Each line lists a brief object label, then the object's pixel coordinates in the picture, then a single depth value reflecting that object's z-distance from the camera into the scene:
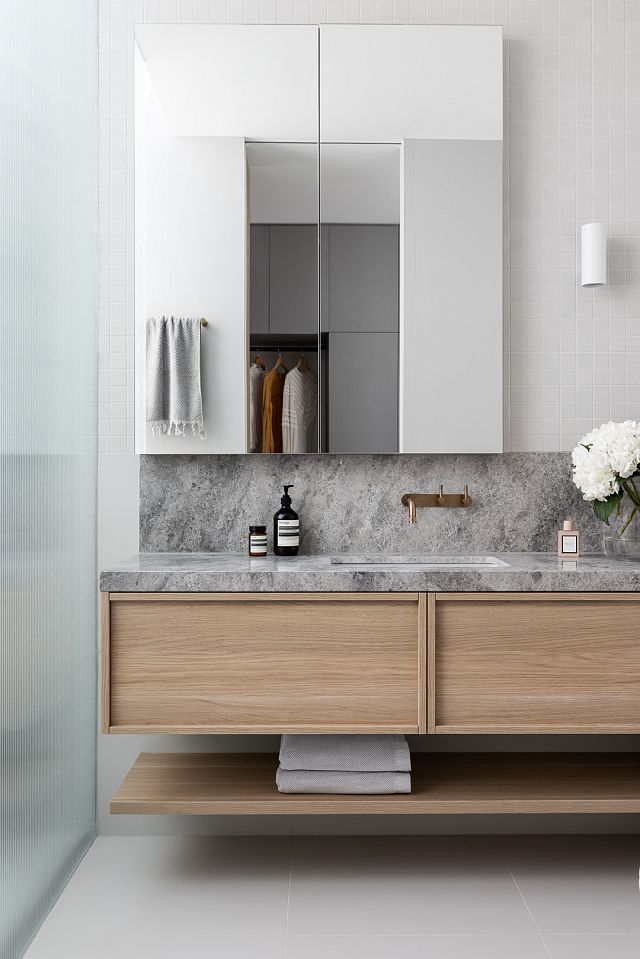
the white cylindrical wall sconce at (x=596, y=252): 2.37
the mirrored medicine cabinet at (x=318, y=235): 2.37
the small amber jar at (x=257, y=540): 2.29
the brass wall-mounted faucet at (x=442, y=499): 2.44
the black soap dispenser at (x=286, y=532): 2.34
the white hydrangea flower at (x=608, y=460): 2.17
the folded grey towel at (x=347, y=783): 2.03
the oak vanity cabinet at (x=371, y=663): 1.96
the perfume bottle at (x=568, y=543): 2.28
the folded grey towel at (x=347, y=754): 2.04
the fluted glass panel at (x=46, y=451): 1.74
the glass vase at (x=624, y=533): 2.25
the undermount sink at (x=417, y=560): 2.30
